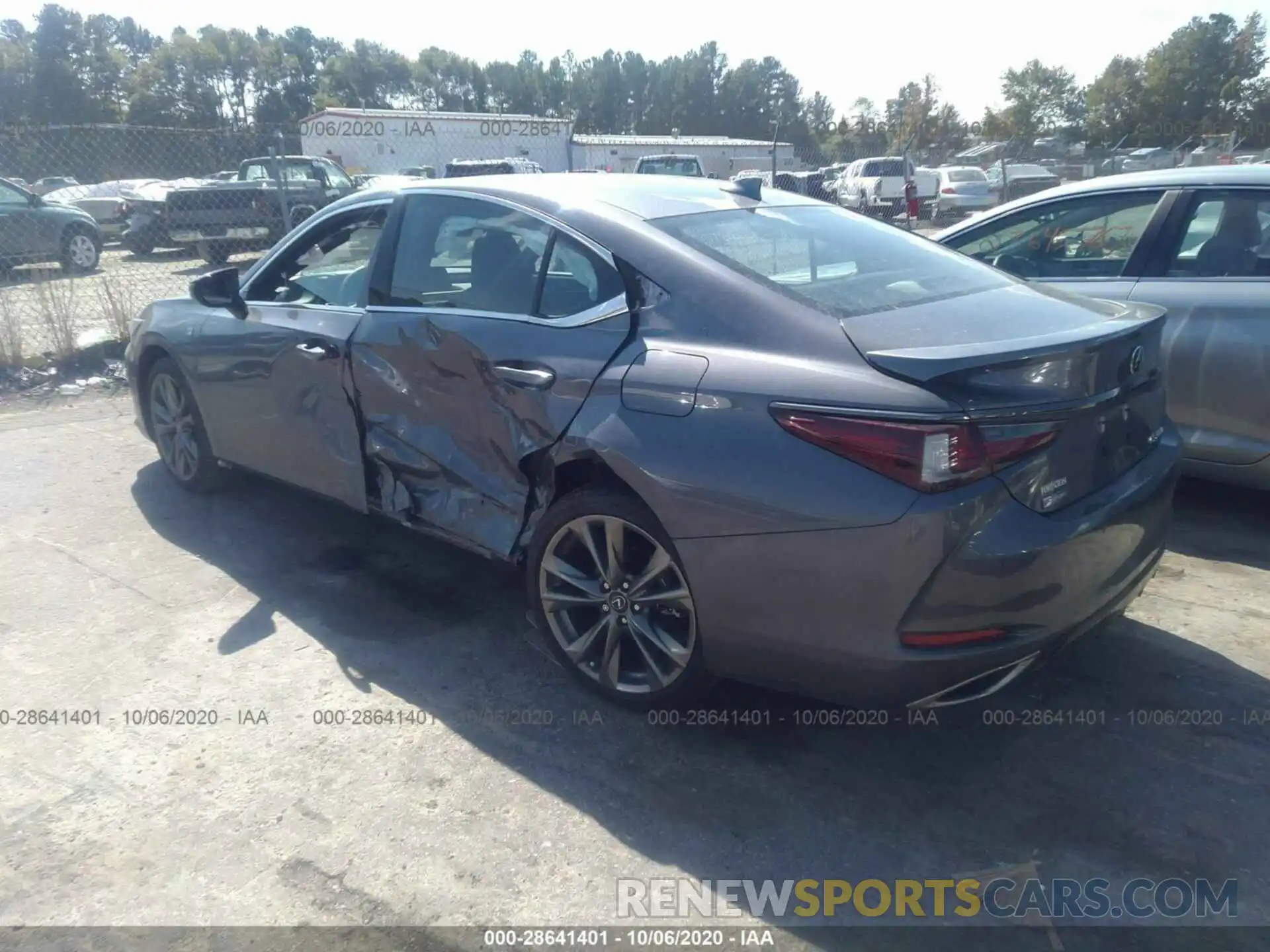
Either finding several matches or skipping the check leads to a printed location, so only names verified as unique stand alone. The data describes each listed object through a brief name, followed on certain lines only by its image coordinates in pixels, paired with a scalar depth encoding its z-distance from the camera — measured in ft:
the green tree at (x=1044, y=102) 226.38
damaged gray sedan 8.34
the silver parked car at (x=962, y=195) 84.64
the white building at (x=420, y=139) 101.17
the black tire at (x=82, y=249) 49.62
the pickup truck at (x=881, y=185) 84.79
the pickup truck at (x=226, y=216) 51.67
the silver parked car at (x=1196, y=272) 14.17
